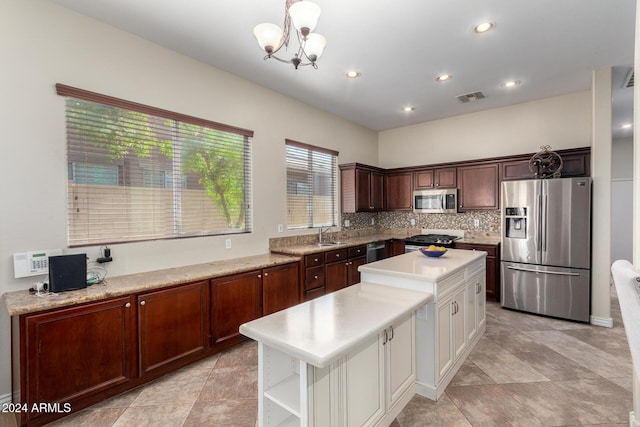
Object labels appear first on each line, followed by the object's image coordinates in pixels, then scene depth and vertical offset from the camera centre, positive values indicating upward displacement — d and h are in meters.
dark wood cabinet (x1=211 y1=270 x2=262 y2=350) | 2.88 -0.97
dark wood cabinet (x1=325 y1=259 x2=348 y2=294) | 4.13 -0.96
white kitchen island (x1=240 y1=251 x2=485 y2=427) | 1.38 -0.81
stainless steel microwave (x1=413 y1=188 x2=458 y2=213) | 5.10 +0.14
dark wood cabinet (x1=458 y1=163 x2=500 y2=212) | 4.71 +0.35
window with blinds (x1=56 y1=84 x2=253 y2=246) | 2.47 +0.39
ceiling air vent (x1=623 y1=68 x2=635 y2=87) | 3.56 +1.63
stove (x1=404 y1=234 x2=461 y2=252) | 4.78 -0.54
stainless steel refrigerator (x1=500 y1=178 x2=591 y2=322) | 3.63 -0.51
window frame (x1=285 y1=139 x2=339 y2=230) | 4.36 +0.42
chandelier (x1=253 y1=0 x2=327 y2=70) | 1.73 +1.14
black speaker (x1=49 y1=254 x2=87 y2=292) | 2.11 -0.44
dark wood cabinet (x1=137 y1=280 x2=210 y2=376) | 2.39 -1.00
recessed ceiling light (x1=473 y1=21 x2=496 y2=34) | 2.64 +1.66
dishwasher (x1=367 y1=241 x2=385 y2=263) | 4.95 -0.73
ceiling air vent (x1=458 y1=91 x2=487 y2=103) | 4.28 +1.67
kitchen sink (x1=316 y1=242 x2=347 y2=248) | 4.35 -0.52
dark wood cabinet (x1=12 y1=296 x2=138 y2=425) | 1.87 -0.99
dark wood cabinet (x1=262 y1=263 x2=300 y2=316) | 3.34 -0.93
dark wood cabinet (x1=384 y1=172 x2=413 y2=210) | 5.67 +0.37
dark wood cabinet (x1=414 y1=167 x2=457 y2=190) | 5.14 +0.55
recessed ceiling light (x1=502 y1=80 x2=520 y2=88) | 3.85 +1.67
